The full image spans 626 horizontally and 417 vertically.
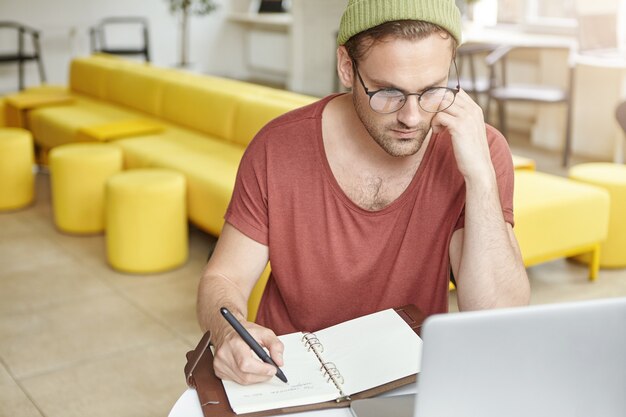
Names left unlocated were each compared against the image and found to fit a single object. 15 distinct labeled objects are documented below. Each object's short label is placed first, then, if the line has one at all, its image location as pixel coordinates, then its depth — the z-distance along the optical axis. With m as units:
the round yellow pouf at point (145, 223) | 3.92
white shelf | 10.72
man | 1.49
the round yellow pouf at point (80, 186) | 4.51
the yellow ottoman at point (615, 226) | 3.98
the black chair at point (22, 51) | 9.03
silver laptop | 0.87
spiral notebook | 1.19
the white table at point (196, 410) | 1.18
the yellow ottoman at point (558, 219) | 3.55
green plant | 9.84
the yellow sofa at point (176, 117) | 4.20
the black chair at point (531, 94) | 5.86
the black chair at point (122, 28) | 10.03
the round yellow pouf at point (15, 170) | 5.02
